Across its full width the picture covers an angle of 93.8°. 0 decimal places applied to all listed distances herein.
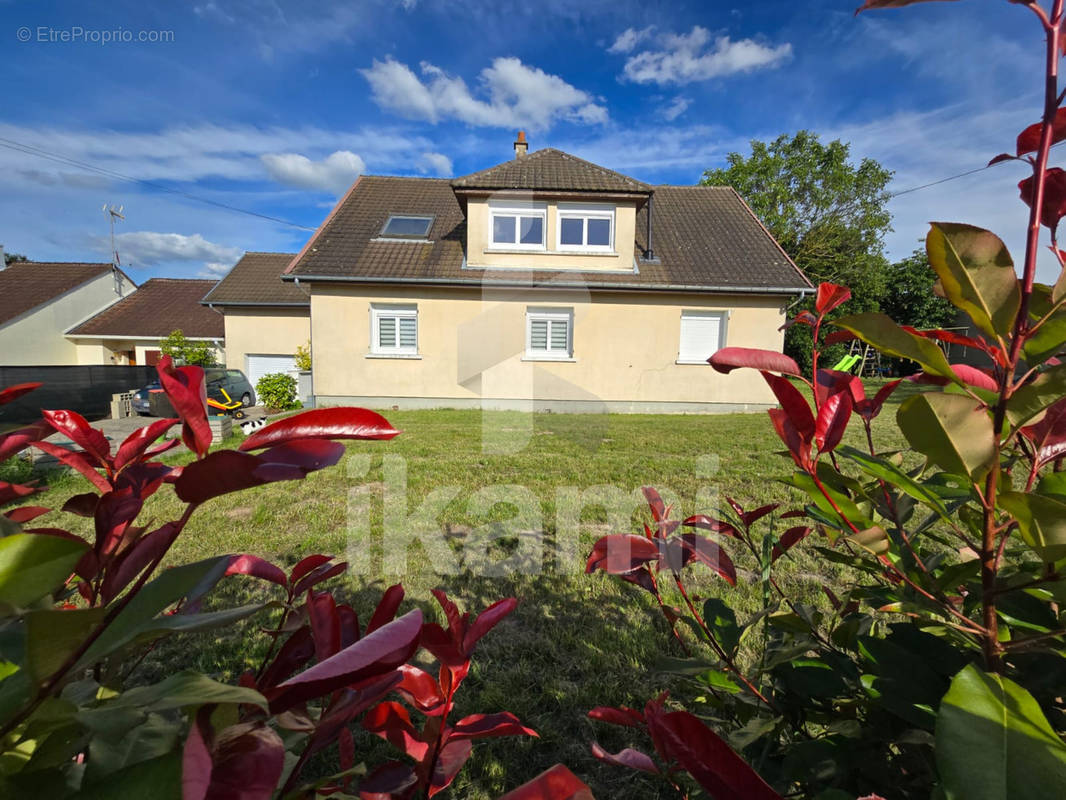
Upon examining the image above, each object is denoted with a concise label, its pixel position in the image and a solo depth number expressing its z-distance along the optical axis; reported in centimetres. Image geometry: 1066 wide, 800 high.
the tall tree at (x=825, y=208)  2094
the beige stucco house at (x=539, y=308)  945
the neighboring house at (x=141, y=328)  1705
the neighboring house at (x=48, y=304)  1598
